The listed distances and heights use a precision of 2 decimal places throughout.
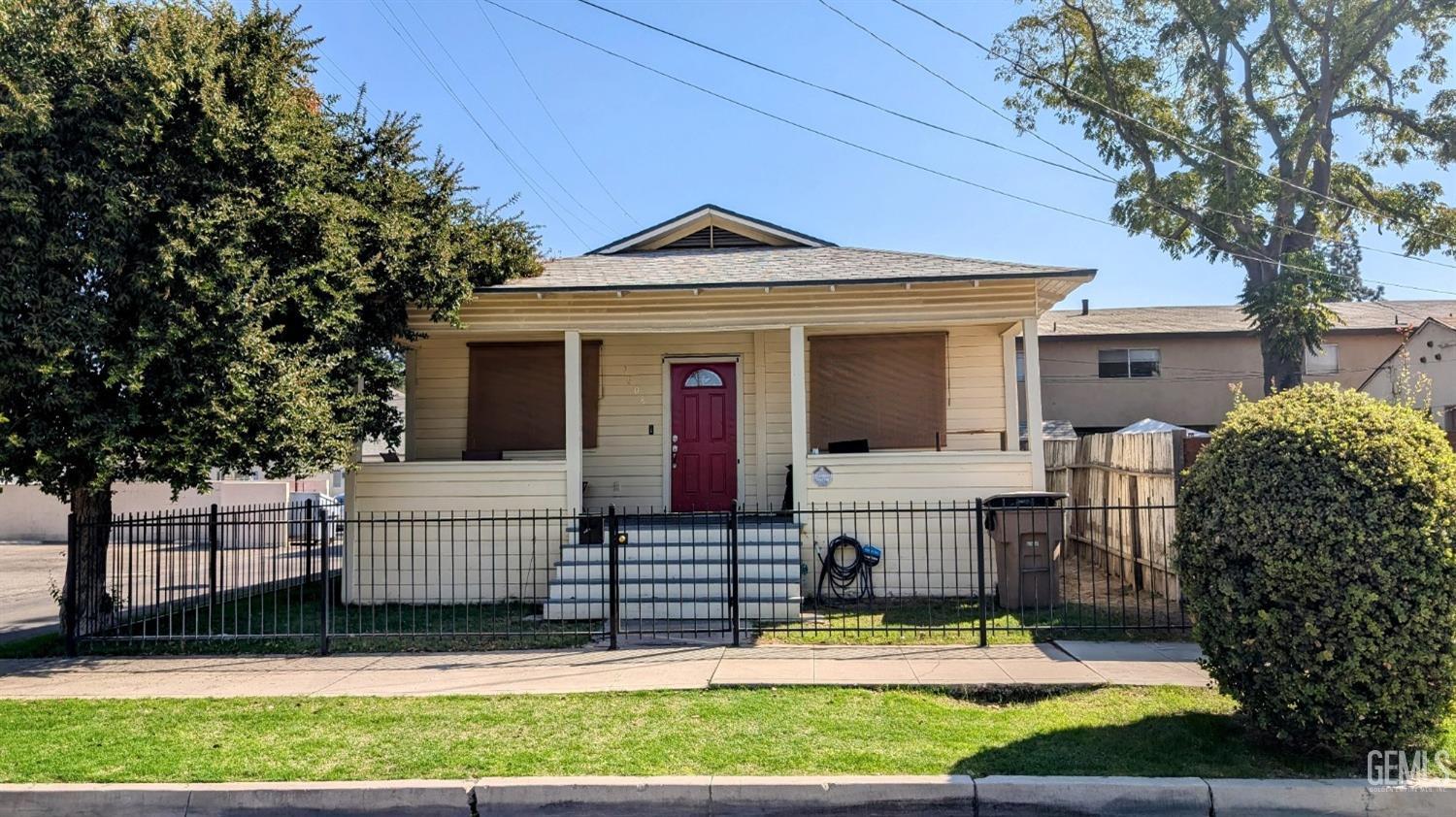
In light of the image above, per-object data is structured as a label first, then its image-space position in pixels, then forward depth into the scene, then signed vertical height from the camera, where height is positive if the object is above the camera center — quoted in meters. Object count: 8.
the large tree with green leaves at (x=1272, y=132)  21.31 +8.66
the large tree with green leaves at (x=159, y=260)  7.40 +1.85
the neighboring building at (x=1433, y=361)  24.09 +2.50
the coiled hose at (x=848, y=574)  10.21 -1.41
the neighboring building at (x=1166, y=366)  28.19 +2.81
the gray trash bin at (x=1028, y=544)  9.47 -1.01
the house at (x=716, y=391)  10.62 +0.94
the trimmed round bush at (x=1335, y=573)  4.64 -0.69
